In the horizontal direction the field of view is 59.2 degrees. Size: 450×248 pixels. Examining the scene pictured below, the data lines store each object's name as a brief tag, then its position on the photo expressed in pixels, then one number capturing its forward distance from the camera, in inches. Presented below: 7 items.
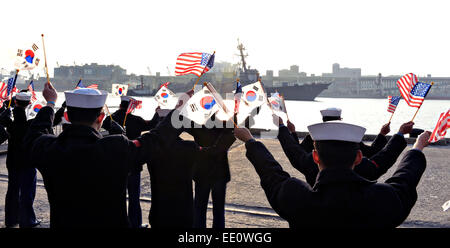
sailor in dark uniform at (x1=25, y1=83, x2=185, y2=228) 109.3
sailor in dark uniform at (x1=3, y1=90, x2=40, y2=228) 221.9
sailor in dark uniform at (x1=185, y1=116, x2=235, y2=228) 195.6
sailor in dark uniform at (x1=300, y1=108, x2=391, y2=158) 177.6
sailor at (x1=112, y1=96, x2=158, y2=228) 263.7
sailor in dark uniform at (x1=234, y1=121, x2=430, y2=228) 85.4
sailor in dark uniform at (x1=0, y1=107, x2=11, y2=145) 224.6
